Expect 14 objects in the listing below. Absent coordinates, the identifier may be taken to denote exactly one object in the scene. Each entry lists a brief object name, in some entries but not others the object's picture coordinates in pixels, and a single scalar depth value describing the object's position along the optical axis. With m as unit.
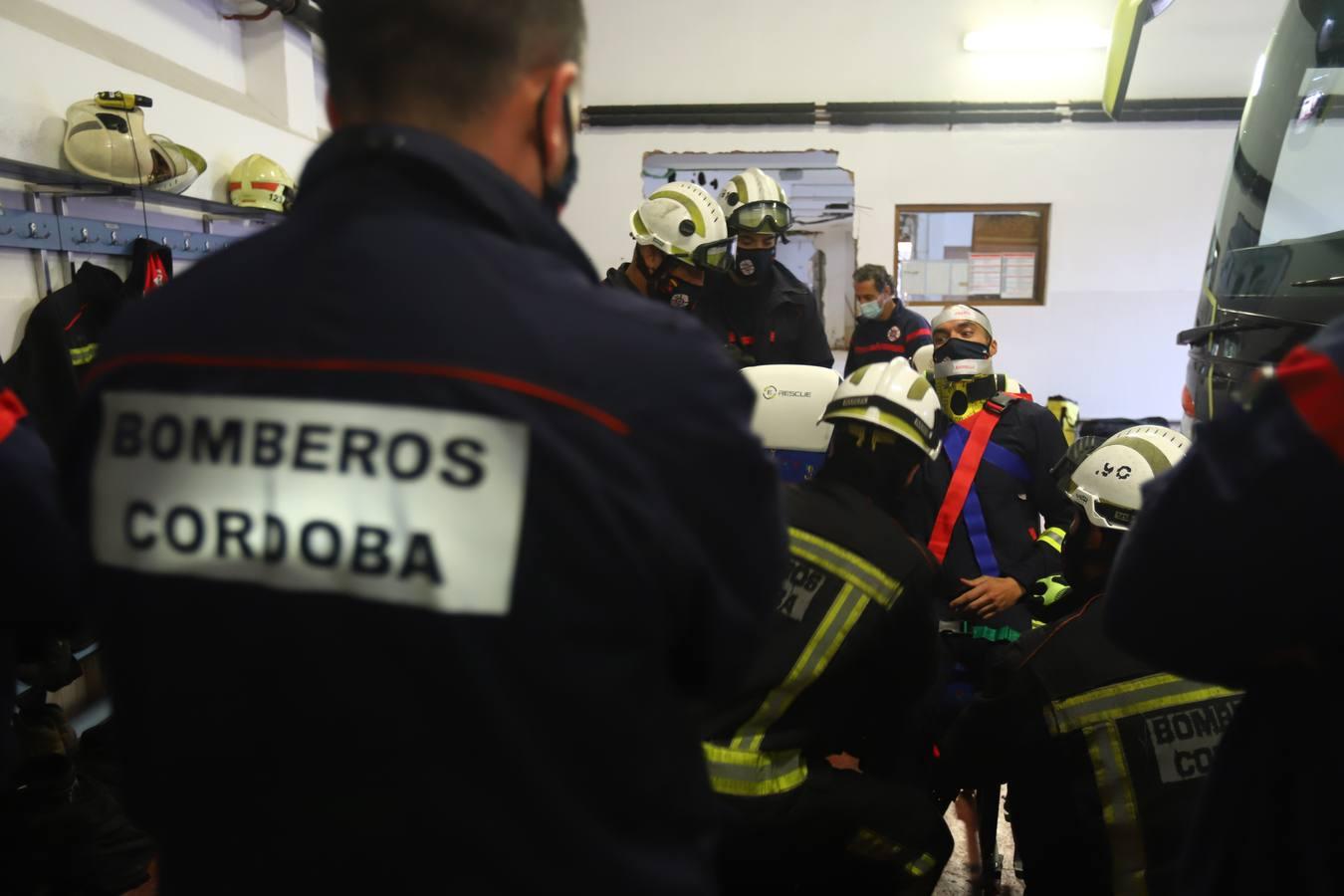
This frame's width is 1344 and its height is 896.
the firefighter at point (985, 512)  3.02
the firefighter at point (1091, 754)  1.78
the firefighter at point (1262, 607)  0.85
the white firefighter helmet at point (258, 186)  5.41
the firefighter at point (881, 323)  6.61
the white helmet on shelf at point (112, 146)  4.06
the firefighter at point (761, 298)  4.52
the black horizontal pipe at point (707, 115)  8.33
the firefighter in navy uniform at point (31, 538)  1.24
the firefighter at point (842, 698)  1.95
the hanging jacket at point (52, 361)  3.90
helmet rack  3.94
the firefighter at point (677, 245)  4.24
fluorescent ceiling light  8.02
